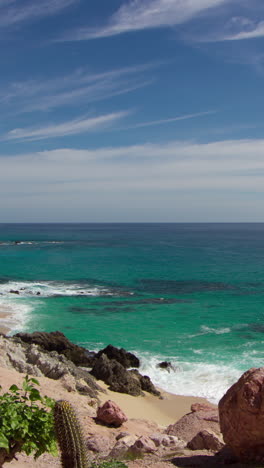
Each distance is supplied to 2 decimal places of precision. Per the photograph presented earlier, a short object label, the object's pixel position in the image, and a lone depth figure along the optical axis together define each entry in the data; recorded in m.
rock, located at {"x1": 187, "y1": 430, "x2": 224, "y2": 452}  12.16
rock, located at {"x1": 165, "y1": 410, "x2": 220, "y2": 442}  14.91
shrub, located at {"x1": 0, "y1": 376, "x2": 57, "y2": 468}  6.95
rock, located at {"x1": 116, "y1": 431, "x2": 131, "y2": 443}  14.29
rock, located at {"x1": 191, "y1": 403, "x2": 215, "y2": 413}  17.63
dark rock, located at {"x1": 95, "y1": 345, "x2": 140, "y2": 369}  26.55
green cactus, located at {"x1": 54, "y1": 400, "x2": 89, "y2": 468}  7.89
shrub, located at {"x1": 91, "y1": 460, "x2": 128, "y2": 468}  9.19
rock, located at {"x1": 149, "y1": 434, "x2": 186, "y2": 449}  12.99
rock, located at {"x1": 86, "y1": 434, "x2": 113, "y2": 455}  12.95
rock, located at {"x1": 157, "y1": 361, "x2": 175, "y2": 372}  26.46
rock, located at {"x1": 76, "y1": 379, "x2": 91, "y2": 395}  19.73
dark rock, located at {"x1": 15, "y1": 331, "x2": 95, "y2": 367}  26.61
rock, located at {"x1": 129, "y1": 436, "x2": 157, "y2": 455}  11.88
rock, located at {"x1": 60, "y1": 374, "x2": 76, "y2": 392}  19.28
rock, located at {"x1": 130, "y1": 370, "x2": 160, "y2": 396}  23.20
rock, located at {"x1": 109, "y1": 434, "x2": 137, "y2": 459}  11.83
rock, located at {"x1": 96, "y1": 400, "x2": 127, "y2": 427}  15.92
